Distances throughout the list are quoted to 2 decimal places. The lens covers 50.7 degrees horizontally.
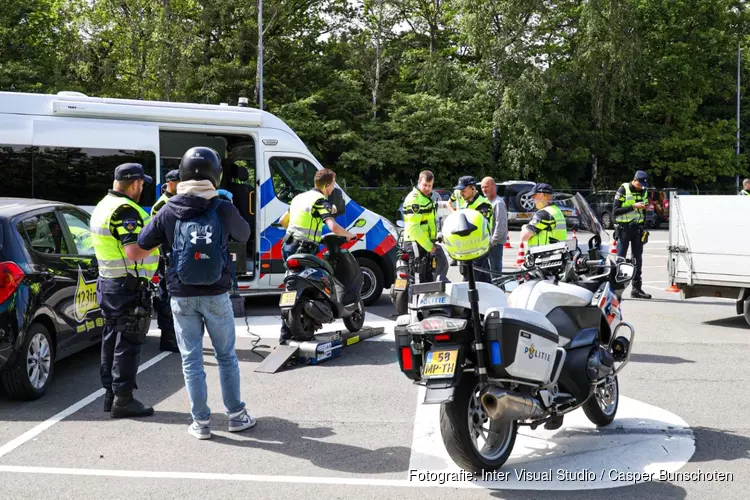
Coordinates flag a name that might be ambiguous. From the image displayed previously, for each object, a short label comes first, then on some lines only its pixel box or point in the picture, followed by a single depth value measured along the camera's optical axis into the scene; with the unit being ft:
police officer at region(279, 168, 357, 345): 25.25
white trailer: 31.30
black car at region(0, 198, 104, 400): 19.79
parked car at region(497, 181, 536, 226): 98.02
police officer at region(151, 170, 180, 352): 27.12
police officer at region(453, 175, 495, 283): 32.65
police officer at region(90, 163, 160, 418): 19.25
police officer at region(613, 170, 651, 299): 39.29
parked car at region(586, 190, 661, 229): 99.66
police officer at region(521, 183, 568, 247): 27.22
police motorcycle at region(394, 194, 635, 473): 14.57
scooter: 25.41
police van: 33.27
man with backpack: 16.72
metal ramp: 24.18
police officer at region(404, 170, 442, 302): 31.86
